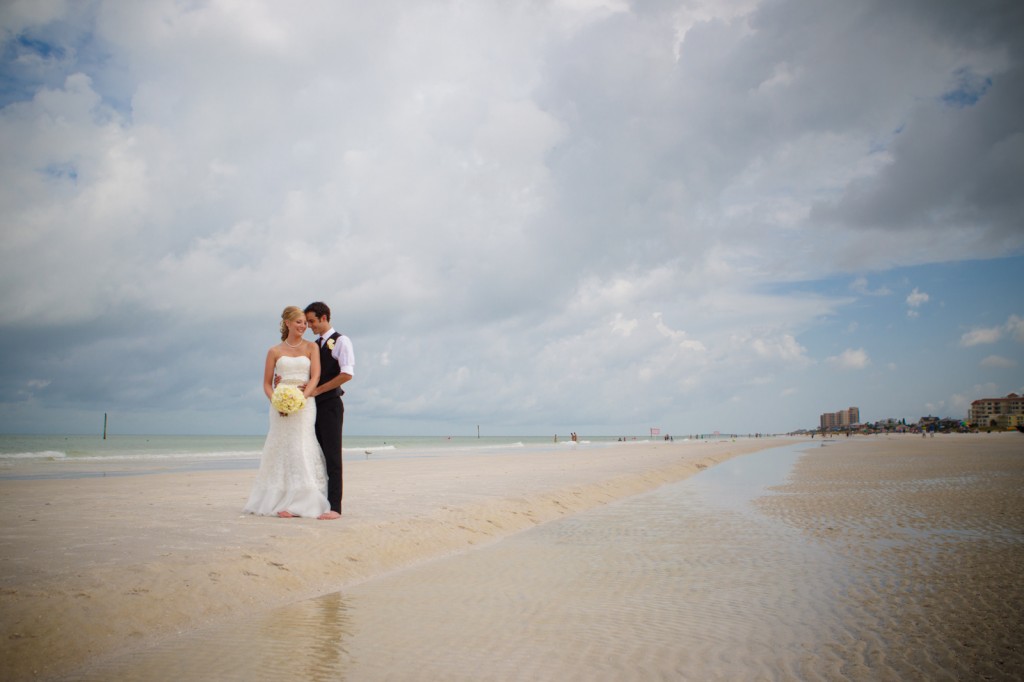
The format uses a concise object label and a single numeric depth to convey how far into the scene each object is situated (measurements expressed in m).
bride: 8.66
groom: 8.71
